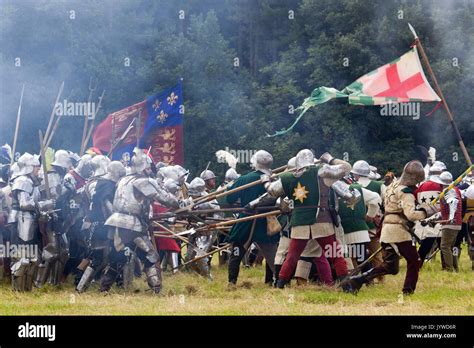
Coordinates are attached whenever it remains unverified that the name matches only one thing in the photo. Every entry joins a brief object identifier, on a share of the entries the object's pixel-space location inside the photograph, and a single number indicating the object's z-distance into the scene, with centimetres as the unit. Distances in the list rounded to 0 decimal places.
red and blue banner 1702
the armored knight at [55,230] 1398
